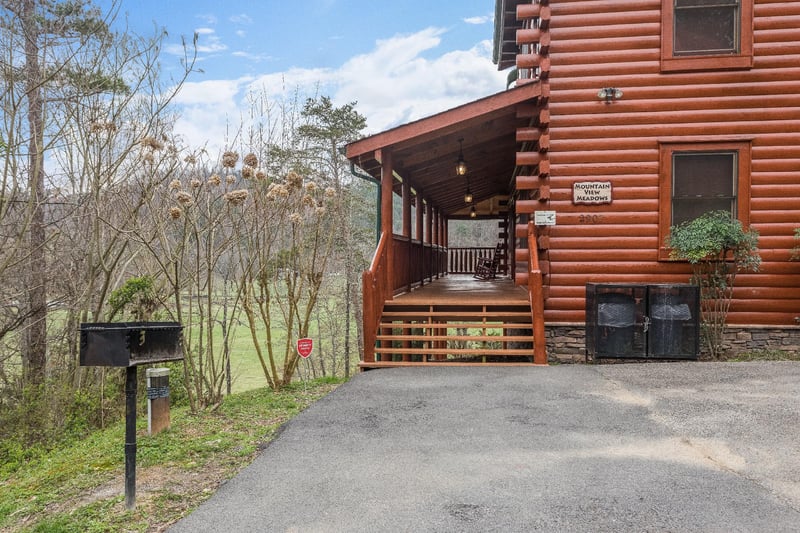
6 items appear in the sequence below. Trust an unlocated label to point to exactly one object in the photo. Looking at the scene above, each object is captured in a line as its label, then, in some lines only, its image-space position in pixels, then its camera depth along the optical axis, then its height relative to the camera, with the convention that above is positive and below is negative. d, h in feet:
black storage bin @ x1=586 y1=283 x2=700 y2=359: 21.09 -2.37
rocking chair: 50.17 -0.49
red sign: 19.14 -3.20
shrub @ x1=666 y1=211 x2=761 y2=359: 21.38 +0.31
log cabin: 22.94 +5.03
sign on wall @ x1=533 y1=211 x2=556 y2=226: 23.77 +2.02
